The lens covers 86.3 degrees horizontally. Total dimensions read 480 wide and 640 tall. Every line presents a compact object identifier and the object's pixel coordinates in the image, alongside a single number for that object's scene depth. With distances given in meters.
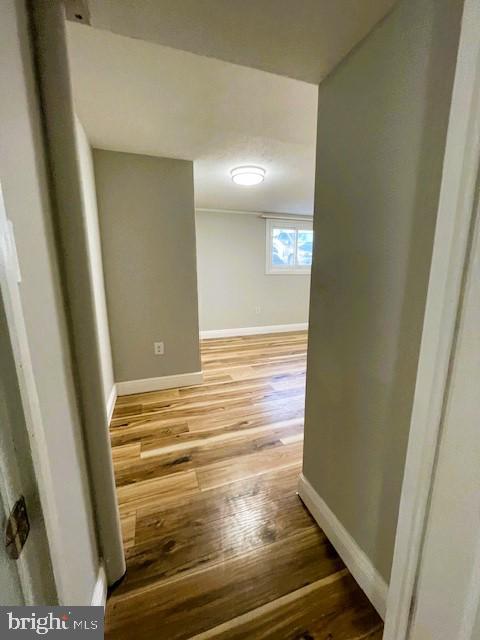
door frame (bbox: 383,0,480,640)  0.48
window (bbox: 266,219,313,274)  4.77
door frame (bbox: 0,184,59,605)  0.36
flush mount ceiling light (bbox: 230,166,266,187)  2.53
